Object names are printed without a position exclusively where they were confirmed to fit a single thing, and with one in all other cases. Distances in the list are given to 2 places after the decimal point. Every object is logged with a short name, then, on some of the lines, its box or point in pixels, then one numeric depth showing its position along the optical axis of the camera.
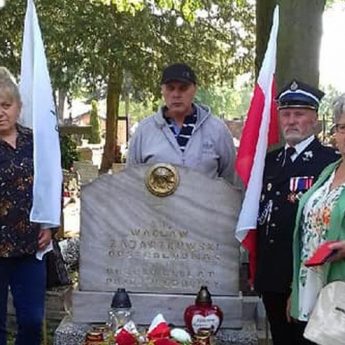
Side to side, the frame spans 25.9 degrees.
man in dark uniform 3.85
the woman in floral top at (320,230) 3.23
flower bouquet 3.89
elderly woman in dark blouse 3.92
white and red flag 4.21
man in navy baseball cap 4.52
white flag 4.00
